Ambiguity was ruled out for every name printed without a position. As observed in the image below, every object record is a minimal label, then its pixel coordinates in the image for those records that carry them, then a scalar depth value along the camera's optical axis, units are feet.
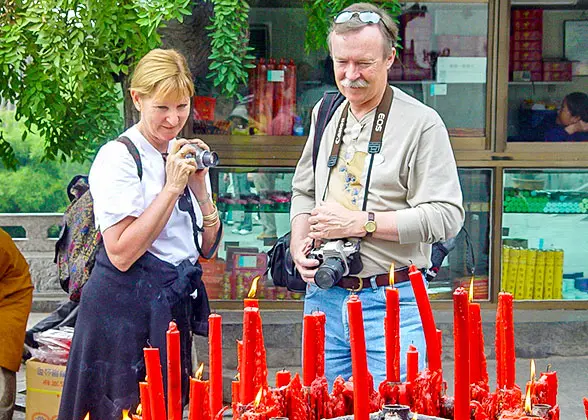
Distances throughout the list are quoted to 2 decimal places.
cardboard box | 27.29
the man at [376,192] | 23.34
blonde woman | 23.85
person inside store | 34.91
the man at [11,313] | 27.67
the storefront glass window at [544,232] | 35.04
